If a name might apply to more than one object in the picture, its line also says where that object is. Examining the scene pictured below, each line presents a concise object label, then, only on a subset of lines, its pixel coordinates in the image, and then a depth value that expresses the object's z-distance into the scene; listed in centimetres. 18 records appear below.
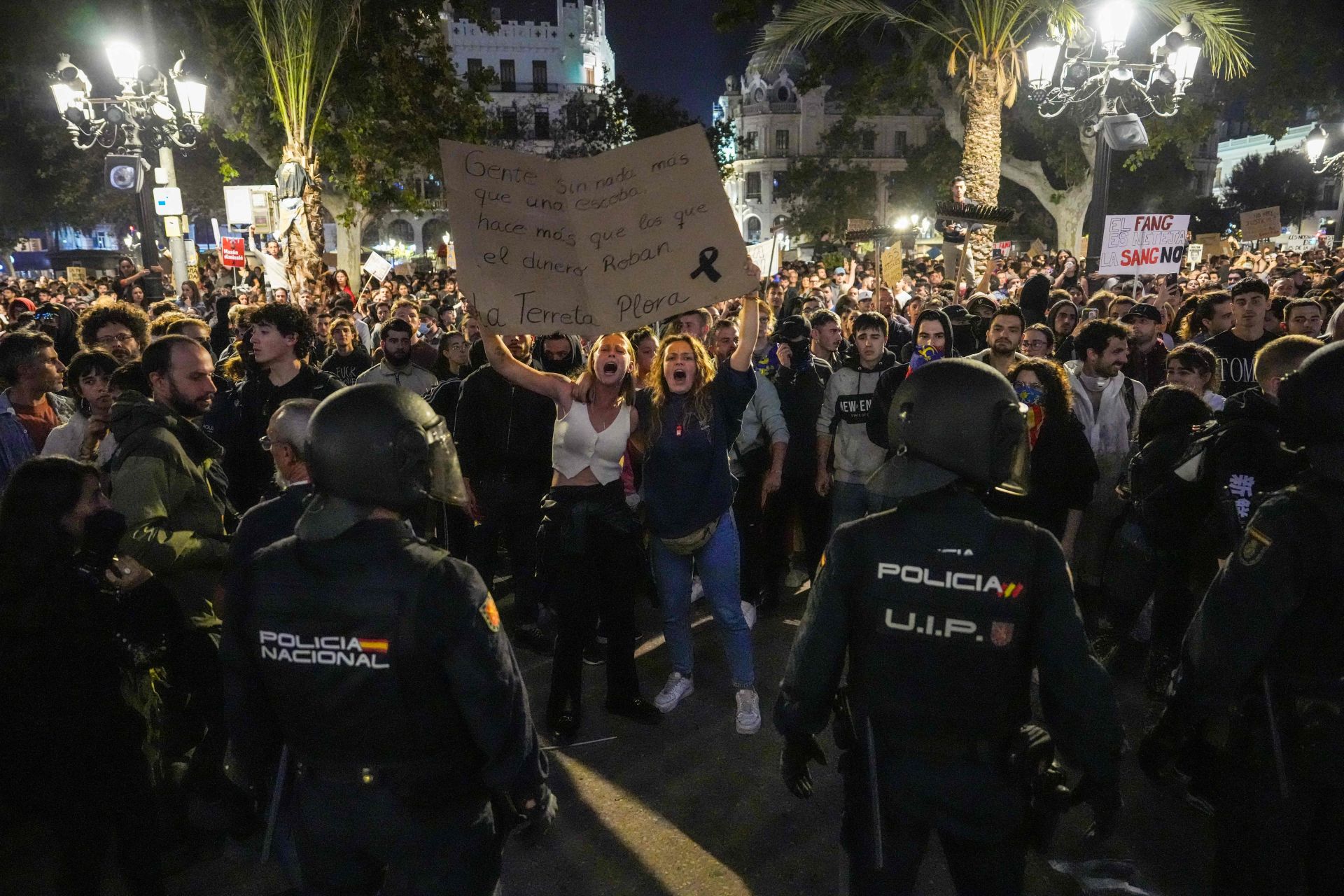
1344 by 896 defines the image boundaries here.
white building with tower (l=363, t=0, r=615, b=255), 6944
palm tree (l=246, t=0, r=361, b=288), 1298
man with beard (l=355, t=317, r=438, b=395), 635
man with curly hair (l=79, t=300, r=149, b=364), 550
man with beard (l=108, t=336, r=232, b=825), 311
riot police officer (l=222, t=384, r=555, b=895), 192
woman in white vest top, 416
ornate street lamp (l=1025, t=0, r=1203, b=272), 1025
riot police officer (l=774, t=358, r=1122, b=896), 202
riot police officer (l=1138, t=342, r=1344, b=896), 209
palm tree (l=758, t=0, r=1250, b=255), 1185
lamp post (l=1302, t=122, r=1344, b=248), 1689
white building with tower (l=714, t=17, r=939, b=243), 6956
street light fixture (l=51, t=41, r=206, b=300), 1127
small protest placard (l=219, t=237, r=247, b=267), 1451
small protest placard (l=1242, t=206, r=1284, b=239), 1343
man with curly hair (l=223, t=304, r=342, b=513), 488
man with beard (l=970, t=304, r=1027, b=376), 517
